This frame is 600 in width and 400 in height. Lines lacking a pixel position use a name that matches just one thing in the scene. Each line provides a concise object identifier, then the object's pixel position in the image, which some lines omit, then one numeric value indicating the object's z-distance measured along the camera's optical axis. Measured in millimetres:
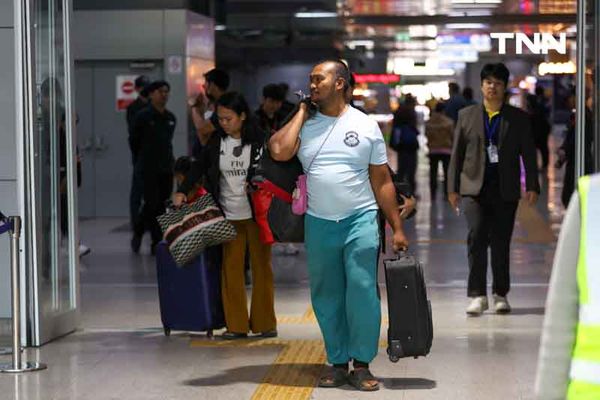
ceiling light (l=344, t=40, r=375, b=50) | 36250
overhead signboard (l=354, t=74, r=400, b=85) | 44406
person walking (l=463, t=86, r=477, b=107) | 24109
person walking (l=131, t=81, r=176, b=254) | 14938
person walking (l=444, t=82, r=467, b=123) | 23344
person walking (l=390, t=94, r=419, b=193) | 23609
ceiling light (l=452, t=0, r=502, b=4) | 21734
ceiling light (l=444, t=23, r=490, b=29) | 22733
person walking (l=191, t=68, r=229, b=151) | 11273
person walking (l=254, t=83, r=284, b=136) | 13633
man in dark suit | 10148
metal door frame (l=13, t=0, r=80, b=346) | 8914
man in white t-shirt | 7434
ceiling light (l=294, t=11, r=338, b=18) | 29859
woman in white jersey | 9133
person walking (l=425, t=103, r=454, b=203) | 22812
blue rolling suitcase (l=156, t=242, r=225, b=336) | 9180
